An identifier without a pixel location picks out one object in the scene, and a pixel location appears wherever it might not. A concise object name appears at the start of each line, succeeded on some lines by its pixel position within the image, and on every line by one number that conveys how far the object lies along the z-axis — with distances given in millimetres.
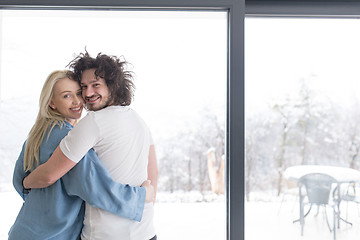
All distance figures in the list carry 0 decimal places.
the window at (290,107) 1630
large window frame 1528
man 1191
